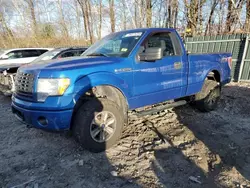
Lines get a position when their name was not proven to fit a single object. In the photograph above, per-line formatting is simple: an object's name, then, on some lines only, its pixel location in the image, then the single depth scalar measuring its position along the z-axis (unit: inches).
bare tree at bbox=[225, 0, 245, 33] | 436.6
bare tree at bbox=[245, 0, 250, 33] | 415.4
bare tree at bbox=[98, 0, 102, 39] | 781.1
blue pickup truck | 111.3
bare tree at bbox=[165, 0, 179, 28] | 534.3
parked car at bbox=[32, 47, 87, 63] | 269.4
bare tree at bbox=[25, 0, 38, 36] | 818.8
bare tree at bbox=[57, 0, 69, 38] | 828.0
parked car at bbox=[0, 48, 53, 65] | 374.6
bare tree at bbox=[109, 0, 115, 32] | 745.2
